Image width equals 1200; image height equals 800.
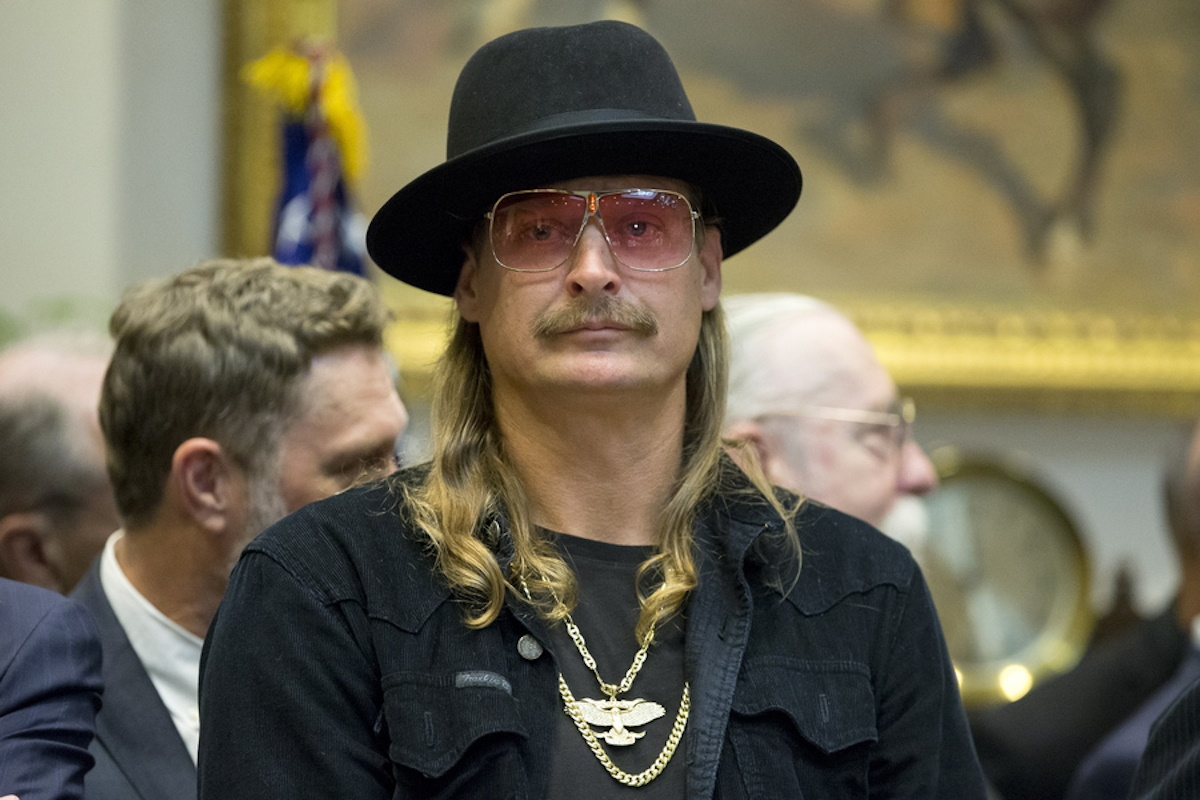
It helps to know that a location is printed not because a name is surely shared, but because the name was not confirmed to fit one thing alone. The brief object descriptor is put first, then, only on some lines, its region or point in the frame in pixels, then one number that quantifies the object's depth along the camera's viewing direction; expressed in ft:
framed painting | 37.86
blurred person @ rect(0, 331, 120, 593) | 19.94
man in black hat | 13.05
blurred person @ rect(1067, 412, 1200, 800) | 21.38
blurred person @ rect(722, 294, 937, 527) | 22.09
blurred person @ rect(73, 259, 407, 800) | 17.54
